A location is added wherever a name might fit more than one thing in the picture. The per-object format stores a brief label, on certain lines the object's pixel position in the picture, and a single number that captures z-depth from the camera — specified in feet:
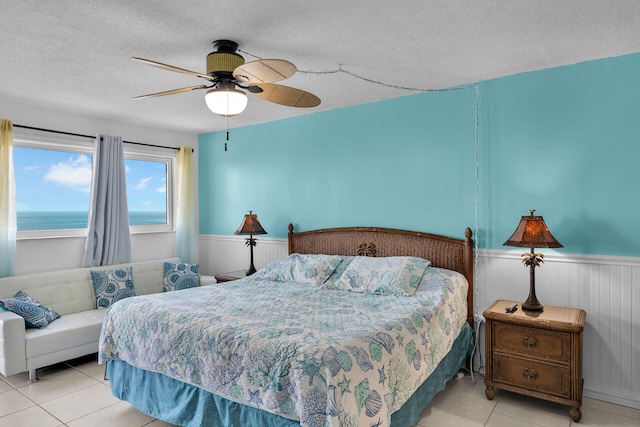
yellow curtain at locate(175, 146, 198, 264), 17.56
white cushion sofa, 10.62
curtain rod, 13.11
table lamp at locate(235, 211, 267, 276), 15.01
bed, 6.42
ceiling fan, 7.97
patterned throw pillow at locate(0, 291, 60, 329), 11.41
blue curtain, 14.65
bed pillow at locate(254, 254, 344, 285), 12.19
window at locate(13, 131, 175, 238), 13.66
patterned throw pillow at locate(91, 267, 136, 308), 13.94
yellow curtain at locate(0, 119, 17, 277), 12.53
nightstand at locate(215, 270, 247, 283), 15.11
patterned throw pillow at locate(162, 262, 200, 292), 15.38
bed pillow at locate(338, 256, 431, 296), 10.54
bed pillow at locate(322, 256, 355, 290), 11.61
